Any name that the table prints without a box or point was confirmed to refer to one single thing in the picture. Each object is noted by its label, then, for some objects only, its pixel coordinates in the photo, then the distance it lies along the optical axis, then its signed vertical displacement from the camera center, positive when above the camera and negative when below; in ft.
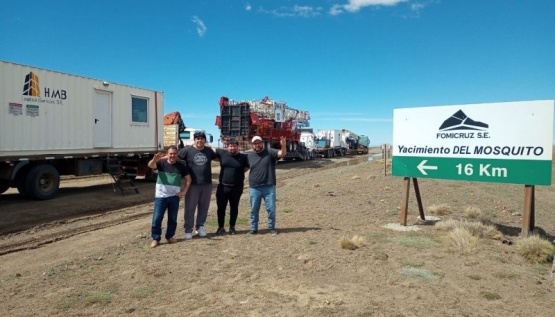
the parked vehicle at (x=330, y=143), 122.52 +1.32
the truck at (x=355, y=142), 148.15 +2.11
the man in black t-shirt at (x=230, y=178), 21.99 -1.75
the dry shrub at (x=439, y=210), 28.22 -4.40
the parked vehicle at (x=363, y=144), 171.32 +1.39
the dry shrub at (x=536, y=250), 17.22 -4.44
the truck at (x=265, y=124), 76.18 +4.56
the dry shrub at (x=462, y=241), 18.10 -4.34
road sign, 19.80 +0.32
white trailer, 34.27 +1.78
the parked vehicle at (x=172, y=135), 63.52 +1.68
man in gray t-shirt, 21.88 -1.77
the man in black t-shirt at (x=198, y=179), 21.27 -1.76
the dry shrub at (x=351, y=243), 18.74 -4.51
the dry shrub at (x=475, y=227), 21.04 -4.37
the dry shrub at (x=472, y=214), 26.97 -4.45
